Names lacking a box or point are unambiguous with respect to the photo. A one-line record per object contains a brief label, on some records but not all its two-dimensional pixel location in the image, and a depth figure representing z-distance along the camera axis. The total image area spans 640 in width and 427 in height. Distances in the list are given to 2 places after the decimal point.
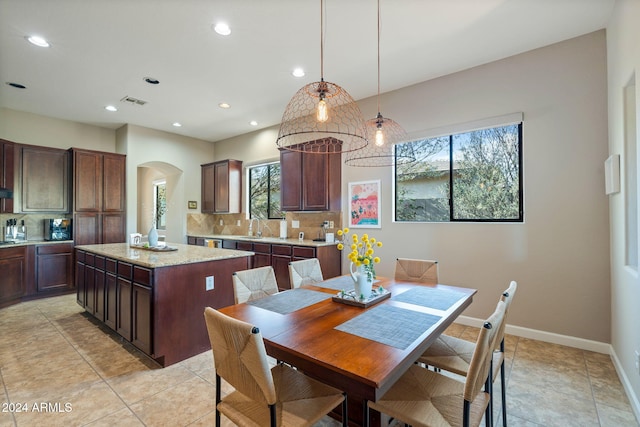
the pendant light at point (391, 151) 4.02
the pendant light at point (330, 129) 4.41
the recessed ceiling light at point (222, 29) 2.72
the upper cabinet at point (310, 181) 4.62
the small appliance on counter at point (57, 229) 5.04
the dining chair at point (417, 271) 2.63
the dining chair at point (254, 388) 1.17
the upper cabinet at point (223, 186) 6.20
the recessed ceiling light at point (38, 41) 2.92
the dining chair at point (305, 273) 2.52
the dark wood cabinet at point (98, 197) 5.07
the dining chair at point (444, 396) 1.18
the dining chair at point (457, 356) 1.68
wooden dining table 1.13
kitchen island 2.55
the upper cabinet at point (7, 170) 4.39
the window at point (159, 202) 7.63
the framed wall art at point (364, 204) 4.24
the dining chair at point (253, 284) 2.09
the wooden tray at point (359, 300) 1.85
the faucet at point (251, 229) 6.05
